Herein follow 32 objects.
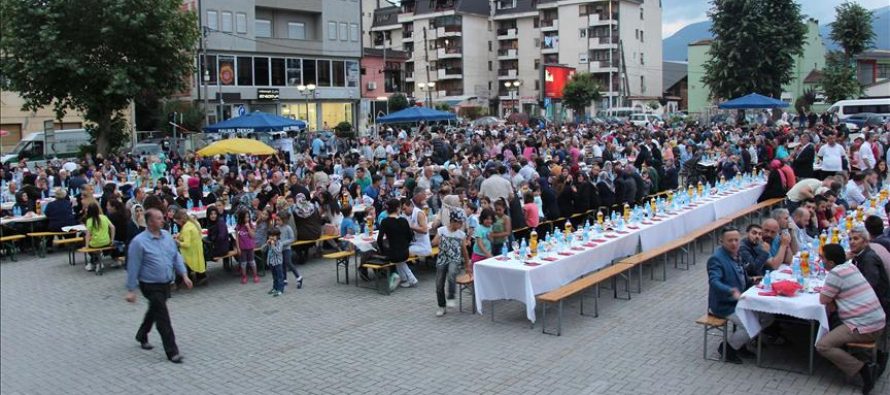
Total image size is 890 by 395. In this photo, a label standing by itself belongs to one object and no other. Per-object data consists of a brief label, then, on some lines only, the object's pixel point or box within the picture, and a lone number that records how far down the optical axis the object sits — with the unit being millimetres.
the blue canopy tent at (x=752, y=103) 28788
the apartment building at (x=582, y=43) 70062
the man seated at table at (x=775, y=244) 8484
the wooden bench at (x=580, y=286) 8844
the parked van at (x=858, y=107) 40500
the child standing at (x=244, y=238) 12078
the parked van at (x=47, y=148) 28817
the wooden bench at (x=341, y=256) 11769
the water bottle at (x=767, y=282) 7665
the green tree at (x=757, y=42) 43625
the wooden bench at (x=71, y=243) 13809
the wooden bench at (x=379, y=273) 11075
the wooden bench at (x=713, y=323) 7621
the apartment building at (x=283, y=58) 44375
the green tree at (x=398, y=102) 55156
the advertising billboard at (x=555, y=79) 58894
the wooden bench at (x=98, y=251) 12723
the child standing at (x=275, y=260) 11305
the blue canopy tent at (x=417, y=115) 26000
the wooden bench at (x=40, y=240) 14438
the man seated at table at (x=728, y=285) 7598
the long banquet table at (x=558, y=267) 9211
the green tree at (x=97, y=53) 26219
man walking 7762
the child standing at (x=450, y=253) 9898
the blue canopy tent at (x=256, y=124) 21672
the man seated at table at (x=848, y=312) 6660
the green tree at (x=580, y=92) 59406
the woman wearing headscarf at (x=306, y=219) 13148
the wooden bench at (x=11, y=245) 13716
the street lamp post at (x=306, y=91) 40362
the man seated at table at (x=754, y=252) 8258
